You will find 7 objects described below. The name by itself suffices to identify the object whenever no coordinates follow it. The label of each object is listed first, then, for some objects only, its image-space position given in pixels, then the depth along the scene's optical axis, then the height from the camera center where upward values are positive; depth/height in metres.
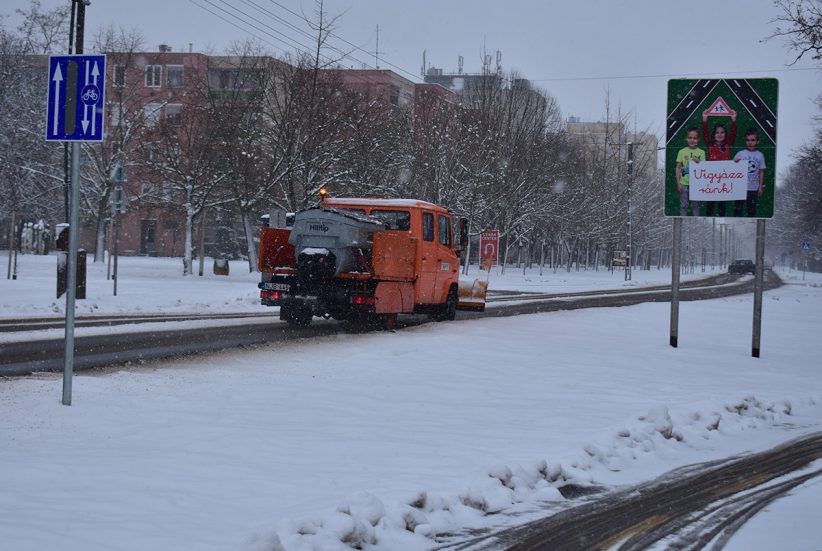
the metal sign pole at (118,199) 25.92 +1.69
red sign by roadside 34.41 +0.96
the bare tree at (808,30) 19.33 +5.17
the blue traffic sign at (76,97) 8.44 +1.46
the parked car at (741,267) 93.25 +1.52
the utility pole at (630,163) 58.37 +7.07
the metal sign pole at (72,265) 8.38 -0.05
